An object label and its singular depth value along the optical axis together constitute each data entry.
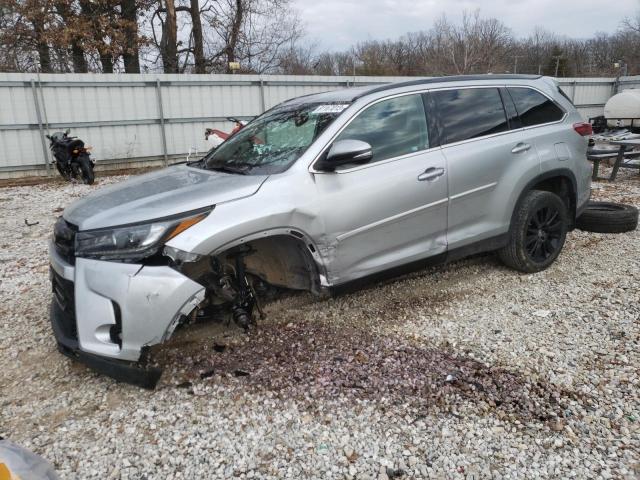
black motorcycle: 10.16
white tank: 13.58
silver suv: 2.66
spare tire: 5.70
